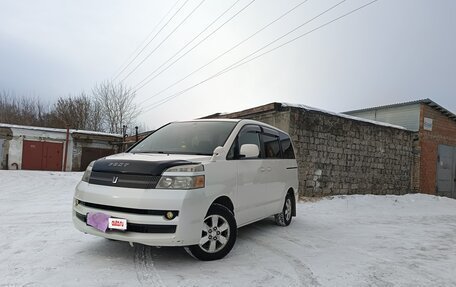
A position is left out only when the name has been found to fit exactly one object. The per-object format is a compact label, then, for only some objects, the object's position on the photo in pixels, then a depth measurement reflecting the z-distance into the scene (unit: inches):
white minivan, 140.9
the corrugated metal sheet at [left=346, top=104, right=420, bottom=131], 642.2
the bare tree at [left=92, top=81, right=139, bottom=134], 1660.9
